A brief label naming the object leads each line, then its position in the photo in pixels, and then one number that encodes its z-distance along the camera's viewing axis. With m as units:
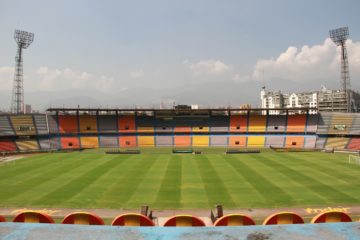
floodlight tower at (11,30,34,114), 73.19
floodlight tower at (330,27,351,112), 81.06
